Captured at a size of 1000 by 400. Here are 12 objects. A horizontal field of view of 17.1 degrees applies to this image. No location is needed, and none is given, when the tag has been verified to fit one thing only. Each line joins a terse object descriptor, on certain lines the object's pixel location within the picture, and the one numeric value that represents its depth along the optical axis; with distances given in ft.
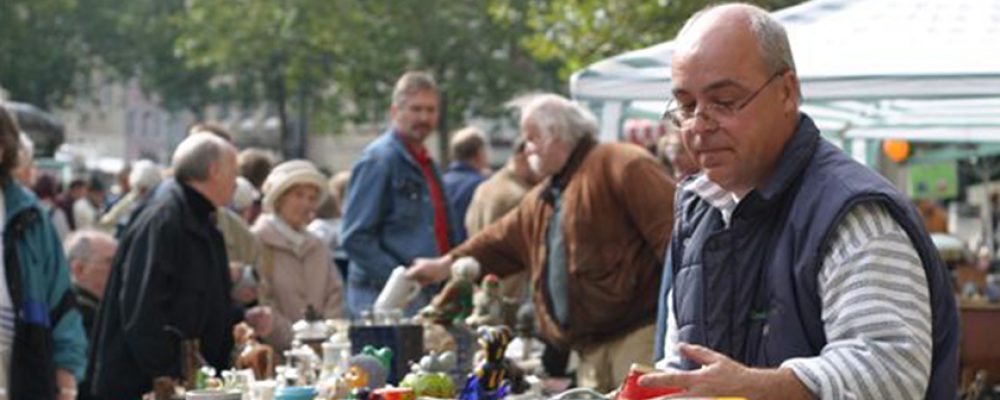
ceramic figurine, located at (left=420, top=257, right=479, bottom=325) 31.67
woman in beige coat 45.16
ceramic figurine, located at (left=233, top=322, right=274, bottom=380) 30.52
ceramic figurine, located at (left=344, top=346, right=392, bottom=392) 25.40
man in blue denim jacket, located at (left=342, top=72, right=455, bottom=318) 44.42
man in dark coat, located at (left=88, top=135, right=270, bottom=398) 36.01
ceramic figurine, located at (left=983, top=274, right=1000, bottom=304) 51.08
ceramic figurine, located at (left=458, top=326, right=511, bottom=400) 25.19
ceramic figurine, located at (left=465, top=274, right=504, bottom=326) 34.03
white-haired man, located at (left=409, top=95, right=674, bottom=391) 38.62
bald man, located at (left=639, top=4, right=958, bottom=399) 16.41
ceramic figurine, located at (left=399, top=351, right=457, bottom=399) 24.06
